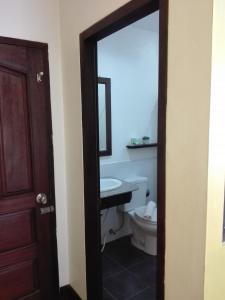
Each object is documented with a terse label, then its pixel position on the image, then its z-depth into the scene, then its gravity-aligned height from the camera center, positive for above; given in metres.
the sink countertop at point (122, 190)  2.27 -0.66
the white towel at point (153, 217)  2.46 -0.97
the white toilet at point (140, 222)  2.54 -1.04
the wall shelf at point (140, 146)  2.86 -0.30
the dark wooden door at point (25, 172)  1.62 -0.35
